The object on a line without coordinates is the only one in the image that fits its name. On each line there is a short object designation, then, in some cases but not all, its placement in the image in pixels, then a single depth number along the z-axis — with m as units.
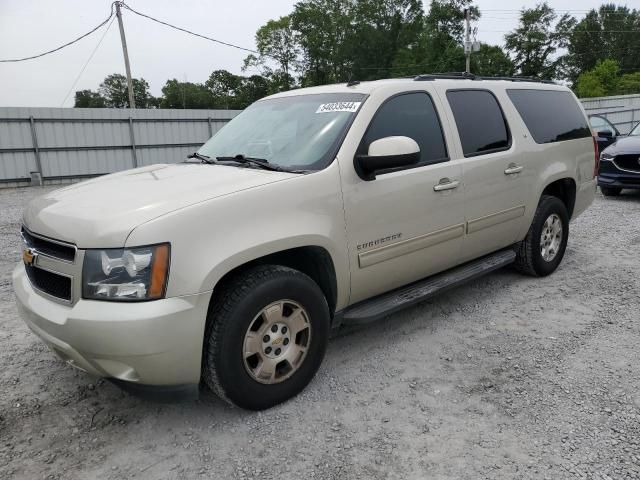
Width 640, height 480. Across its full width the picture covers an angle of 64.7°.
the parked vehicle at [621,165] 8.91
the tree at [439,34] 54.16
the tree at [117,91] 74.81
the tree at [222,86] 73.94
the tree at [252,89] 66.38
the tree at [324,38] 60.66
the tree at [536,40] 59.72
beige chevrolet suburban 2.36
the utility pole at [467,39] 35.56
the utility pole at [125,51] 24.64
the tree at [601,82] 54.81
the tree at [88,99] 72.60
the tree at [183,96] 72.62
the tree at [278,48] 64.88
